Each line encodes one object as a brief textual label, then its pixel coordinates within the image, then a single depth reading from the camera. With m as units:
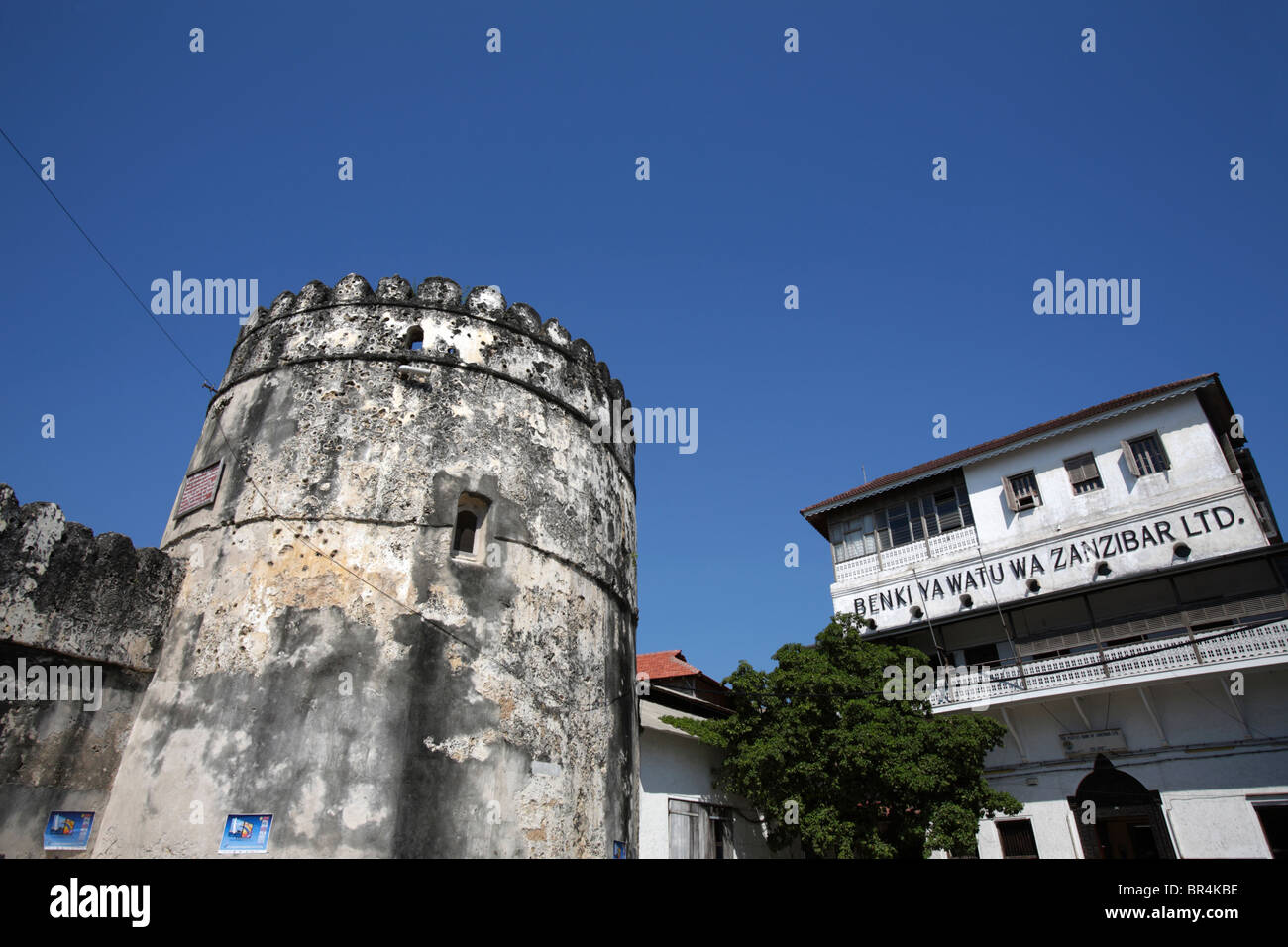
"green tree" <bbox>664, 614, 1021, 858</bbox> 13.83
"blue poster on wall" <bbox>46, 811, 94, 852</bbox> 6.58
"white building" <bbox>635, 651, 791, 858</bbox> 13.91
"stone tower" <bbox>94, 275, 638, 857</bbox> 6.66
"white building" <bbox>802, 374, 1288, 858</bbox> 15.61
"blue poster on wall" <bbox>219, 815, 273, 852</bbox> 6.27
